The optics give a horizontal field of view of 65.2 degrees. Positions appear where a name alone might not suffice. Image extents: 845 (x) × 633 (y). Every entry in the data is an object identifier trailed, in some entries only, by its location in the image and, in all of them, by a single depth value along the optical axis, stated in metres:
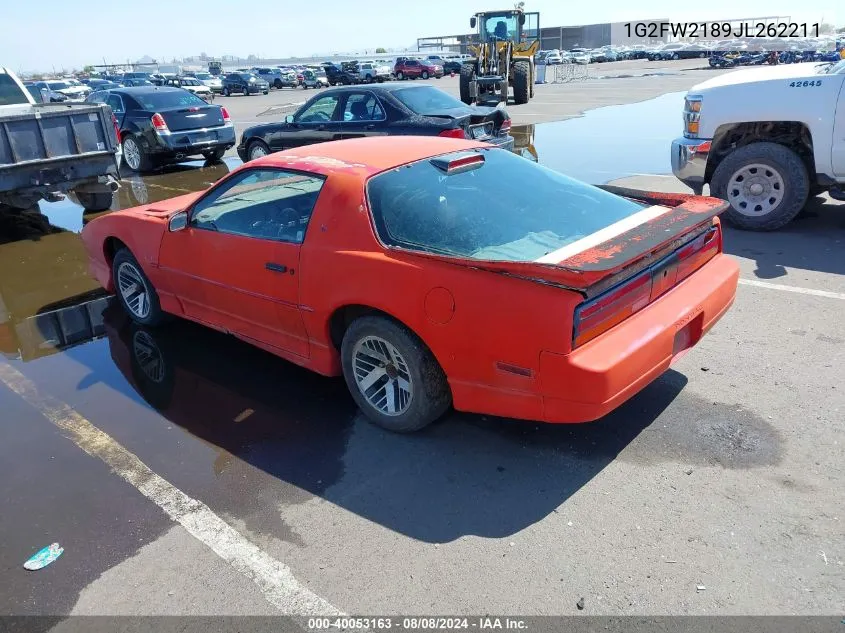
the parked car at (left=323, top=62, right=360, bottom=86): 46.00
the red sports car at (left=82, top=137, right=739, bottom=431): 2.96
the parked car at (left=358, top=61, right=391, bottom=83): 47.09
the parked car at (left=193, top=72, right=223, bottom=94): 45.31
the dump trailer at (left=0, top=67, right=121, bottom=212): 7.71
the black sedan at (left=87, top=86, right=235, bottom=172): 12.27
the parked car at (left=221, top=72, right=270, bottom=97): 44.09
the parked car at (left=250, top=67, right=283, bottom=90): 50.41
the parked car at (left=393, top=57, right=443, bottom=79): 48.97
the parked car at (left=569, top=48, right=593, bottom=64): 63.06
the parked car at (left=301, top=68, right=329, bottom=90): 47.78
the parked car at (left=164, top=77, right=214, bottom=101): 36.92
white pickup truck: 6.47
